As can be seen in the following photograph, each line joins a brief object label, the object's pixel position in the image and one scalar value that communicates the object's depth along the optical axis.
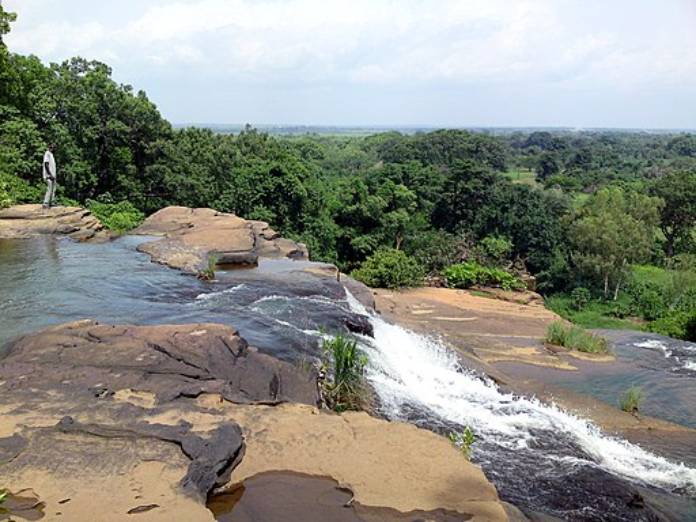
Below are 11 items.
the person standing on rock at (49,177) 13.37
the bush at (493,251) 28.24
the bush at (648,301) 25.94
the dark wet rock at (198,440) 4.54
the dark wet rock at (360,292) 12.80
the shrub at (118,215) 17.03
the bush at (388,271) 22.64
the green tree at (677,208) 35.81
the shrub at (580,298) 27.47
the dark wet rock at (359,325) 10.05
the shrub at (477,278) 25.77
